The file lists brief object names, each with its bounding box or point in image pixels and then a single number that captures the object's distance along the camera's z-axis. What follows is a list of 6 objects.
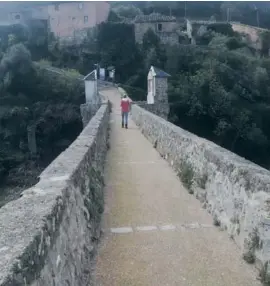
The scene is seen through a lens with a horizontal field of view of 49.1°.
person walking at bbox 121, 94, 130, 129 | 10.88
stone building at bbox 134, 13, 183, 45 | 33.28
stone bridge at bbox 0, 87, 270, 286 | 2.09
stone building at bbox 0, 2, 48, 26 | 36.84
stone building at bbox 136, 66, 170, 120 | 16.19
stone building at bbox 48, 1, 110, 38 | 35.08
